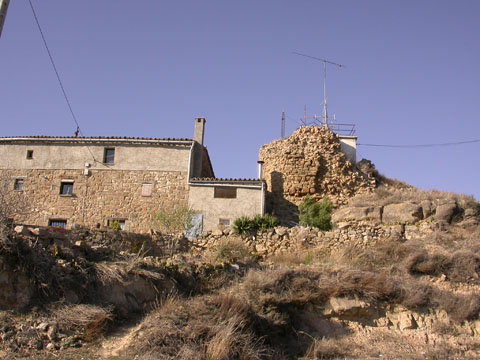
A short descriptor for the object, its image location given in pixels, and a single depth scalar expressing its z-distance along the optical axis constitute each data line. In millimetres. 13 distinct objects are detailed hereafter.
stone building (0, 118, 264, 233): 25859
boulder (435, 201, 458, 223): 22266
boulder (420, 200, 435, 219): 22938
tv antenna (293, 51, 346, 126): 31544
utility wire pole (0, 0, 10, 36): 11667
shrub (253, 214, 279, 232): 21766
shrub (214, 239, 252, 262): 17109
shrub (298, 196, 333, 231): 24969
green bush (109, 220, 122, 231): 20966
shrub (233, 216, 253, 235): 21016
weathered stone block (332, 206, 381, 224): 23781
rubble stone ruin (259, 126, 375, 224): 27781
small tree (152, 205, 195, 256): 20375
